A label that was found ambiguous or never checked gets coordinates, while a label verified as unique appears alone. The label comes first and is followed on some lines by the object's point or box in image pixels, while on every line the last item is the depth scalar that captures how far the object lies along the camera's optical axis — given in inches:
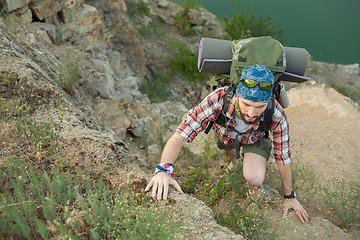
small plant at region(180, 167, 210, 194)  152.2
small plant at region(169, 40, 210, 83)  478.3
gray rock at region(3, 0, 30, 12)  239.5
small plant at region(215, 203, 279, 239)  114.7
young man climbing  102.7
